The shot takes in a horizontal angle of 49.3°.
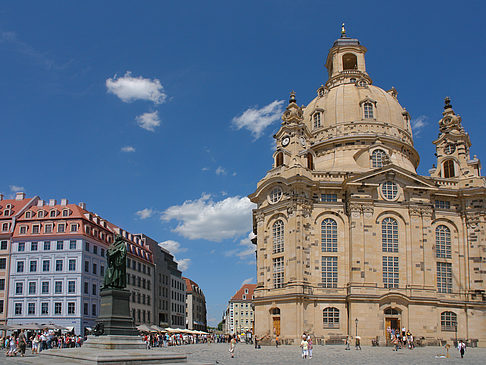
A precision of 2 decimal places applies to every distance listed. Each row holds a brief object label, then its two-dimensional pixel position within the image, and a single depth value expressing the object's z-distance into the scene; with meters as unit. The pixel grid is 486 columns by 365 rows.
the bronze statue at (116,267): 29.28
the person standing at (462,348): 40.19
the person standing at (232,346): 40.53
